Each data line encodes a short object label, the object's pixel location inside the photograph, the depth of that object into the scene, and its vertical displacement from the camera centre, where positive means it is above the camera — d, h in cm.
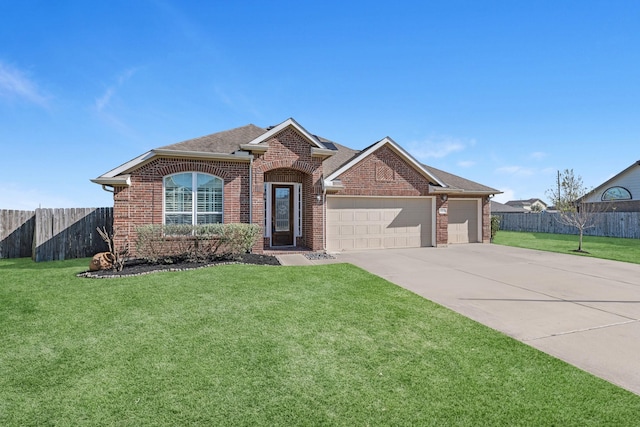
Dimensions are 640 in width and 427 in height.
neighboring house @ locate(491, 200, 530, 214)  4851 +154
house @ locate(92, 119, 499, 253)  1106 +104
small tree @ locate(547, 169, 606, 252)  2104 +158
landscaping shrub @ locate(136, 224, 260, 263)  997 -72
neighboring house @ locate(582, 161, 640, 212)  2612 +219
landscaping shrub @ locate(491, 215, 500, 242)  1840 -48
